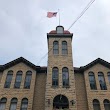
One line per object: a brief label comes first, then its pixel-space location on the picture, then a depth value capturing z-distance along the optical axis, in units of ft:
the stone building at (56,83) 75.51
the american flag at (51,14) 82.39
